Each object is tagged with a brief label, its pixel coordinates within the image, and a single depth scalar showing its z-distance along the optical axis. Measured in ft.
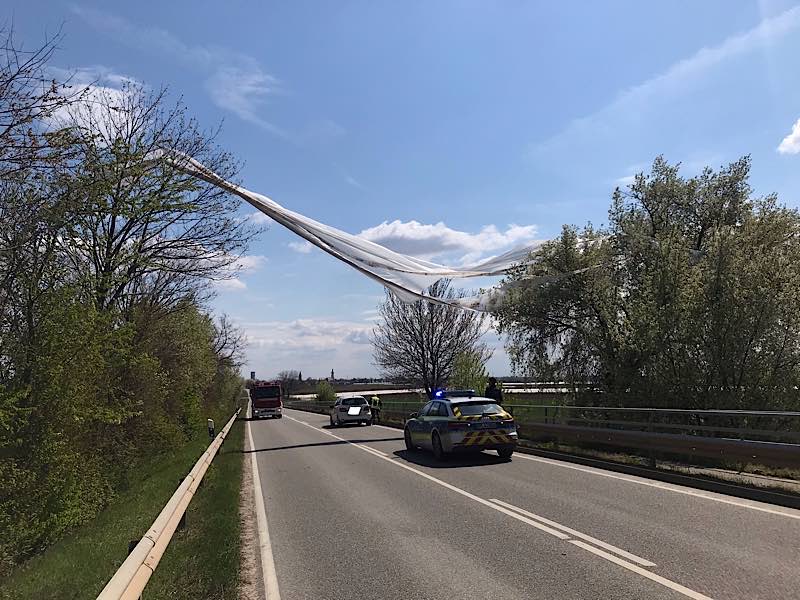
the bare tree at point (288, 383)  563.73
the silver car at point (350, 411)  119.96
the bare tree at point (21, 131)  22.31
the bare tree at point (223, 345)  238.48
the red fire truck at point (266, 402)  186.19
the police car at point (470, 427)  51.39
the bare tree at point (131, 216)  33.43
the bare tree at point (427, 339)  168.45
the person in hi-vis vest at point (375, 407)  127.95
